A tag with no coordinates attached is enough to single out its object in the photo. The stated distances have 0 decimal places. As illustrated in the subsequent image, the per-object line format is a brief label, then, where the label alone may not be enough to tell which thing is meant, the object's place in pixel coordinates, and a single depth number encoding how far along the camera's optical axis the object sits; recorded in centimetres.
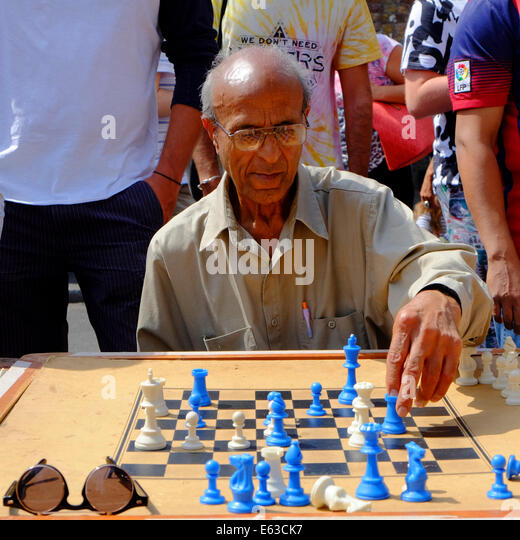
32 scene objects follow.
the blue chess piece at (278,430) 186
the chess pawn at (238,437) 181
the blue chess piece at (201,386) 215
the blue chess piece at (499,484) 153
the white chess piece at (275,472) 156
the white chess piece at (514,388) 211
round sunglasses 146
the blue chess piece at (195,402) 209
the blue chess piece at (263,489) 152
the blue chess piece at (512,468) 161
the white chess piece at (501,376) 223
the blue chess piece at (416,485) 153
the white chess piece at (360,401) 190
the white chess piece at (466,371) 229
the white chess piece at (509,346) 242
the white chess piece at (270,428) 190
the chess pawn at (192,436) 185
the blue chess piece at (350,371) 215
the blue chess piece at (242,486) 149
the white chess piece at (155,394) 202
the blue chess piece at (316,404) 206
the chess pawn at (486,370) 229
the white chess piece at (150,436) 184
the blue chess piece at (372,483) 154
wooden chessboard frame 244
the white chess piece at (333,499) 146
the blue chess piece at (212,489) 153
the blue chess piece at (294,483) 153
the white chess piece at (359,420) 183
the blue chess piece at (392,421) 192
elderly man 270
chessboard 173
